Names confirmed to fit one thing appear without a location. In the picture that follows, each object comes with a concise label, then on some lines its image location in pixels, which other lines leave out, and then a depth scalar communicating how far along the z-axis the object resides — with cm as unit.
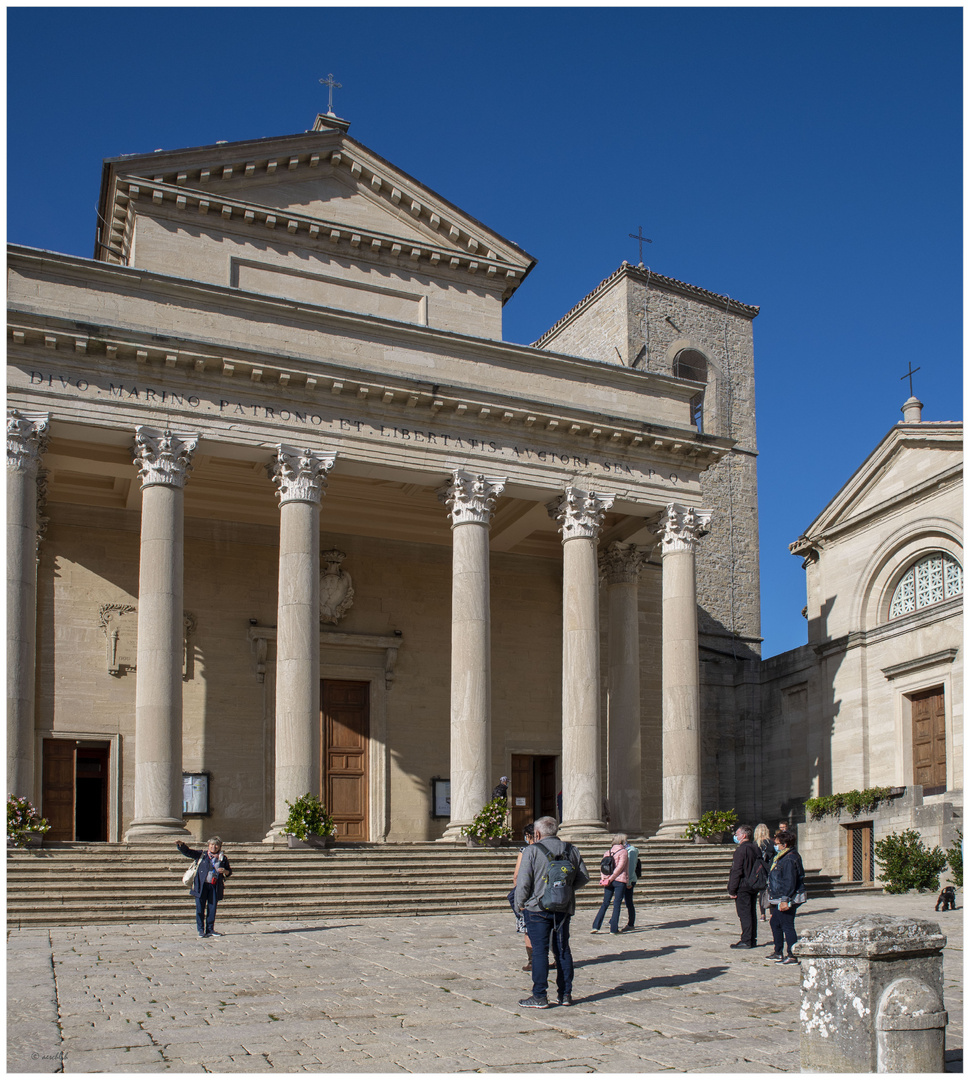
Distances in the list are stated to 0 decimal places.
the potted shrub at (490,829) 2377
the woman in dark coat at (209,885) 1609
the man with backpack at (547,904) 1098
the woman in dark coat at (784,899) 1406
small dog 1981
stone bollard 749
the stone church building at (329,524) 2314
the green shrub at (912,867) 2503
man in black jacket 1518
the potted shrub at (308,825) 2216
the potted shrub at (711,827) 2556
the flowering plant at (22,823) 2025
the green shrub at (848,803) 2852
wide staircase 1878
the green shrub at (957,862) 2466
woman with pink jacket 1702
